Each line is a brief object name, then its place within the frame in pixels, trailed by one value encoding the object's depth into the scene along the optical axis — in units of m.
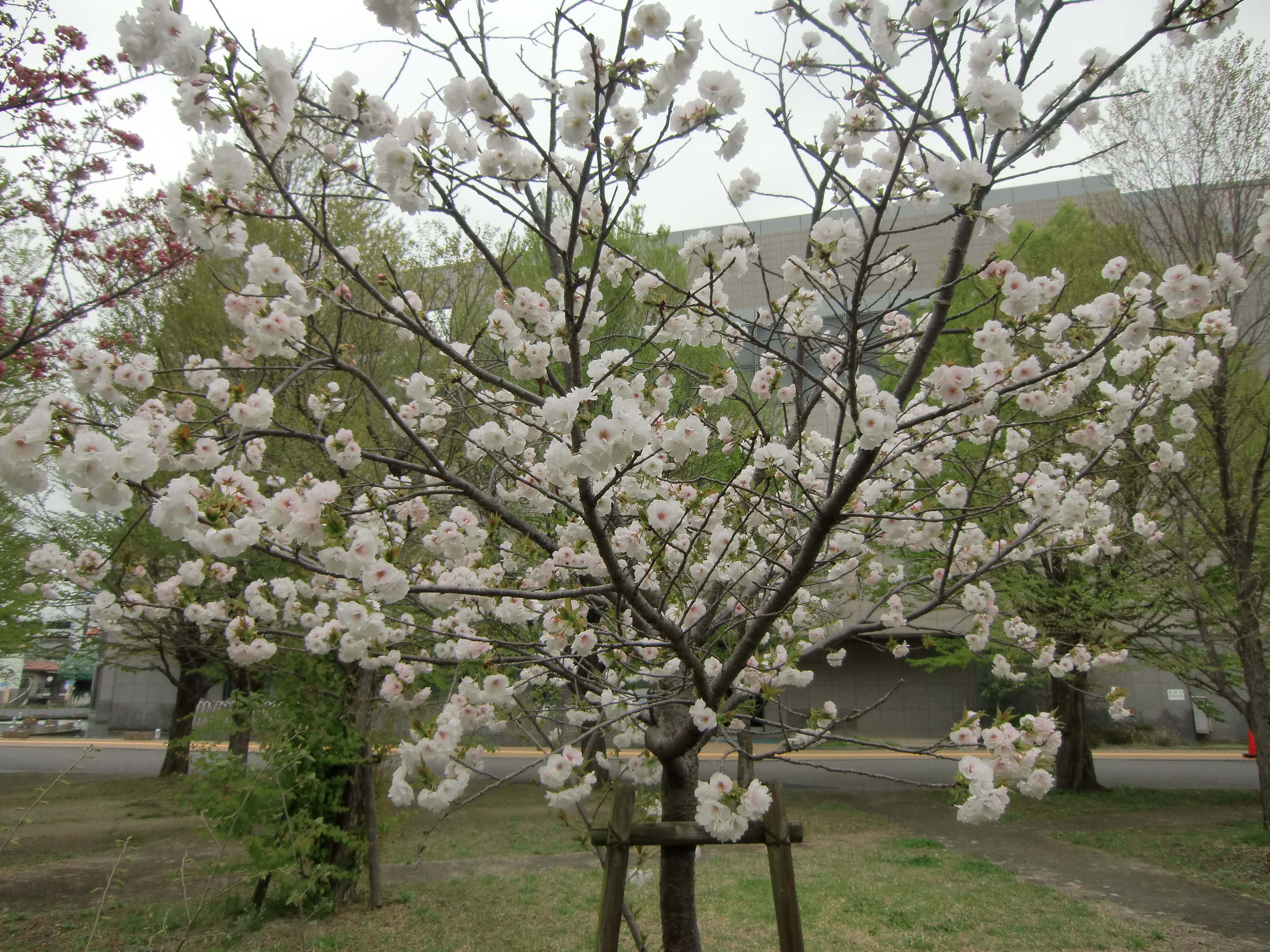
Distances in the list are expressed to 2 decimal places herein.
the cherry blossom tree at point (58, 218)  5.07
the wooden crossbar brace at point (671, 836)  2.98
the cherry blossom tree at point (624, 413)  2.27
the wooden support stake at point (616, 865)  2.96
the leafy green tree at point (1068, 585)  8.98
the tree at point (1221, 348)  7.57
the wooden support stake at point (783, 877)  3.02
